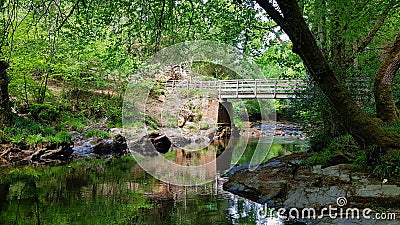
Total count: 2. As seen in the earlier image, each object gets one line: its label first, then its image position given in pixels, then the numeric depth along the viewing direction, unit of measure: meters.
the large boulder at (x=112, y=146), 12.91
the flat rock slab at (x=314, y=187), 4.42
